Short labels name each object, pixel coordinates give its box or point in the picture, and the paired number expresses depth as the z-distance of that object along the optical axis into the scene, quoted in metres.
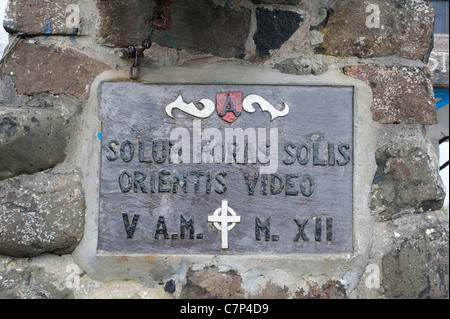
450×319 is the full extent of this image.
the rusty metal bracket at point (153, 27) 1.44
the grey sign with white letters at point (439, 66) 2.77
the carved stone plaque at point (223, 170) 1.53
